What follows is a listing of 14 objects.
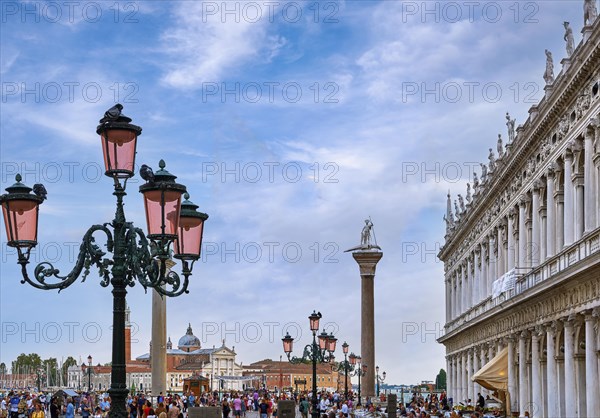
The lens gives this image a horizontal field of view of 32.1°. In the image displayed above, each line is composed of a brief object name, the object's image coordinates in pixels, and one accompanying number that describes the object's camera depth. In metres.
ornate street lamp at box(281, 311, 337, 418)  34.21
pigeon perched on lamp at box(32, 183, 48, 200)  11.91
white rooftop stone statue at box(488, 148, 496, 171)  50.12
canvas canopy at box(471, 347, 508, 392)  41.25
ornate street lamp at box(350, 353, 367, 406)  58.97
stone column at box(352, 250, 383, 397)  58.41
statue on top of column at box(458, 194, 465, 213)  63.62
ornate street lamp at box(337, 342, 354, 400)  54.06
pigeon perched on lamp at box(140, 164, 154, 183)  11.45
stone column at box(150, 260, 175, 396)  52.16
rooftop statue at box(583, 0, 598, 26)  29.64
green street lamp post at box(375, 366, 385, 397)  80.43
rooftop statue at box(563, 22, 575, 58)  32.22
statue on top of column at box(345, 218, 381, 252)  62.50
